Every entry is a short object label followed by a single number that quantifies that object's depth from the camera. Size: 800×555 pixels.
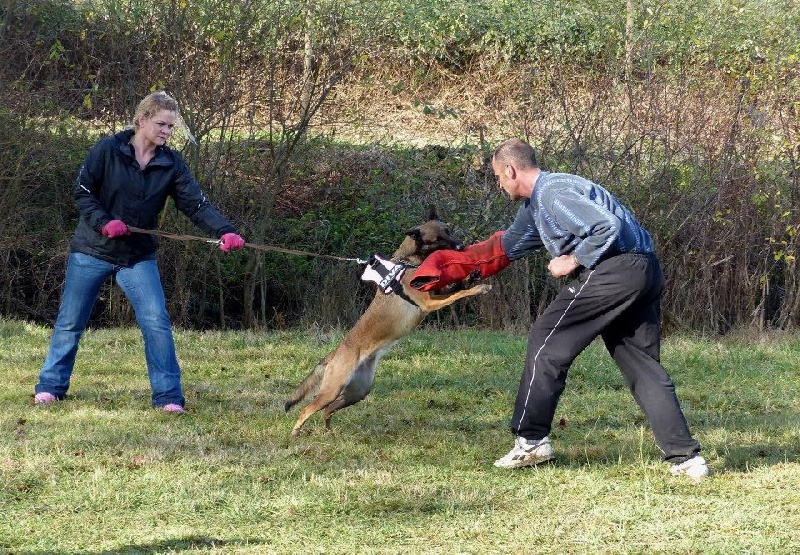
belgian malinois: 13.67
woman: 13.84
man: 10.91
